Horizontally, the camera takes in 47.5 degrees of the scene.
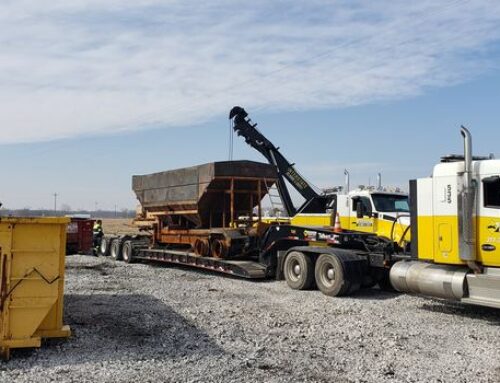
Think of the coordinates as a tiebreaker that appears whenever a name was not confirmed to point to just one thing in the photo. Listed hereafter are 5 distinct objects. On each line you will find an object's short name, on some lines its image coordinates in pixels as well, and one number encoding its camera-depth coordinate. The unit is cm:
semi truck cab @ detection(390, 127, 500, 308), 980
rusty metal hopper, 1655
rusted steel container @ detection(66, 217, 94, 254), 1978
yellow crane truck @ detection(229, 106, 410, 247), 1492
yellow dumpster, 683
